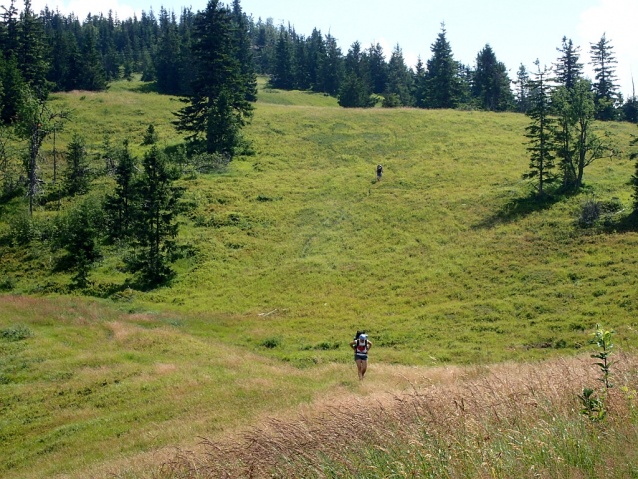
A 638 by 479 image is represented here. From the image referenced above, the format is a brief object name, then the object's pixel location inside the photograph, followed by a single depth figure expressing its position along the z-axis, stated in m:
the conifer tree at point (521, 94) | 114.81
